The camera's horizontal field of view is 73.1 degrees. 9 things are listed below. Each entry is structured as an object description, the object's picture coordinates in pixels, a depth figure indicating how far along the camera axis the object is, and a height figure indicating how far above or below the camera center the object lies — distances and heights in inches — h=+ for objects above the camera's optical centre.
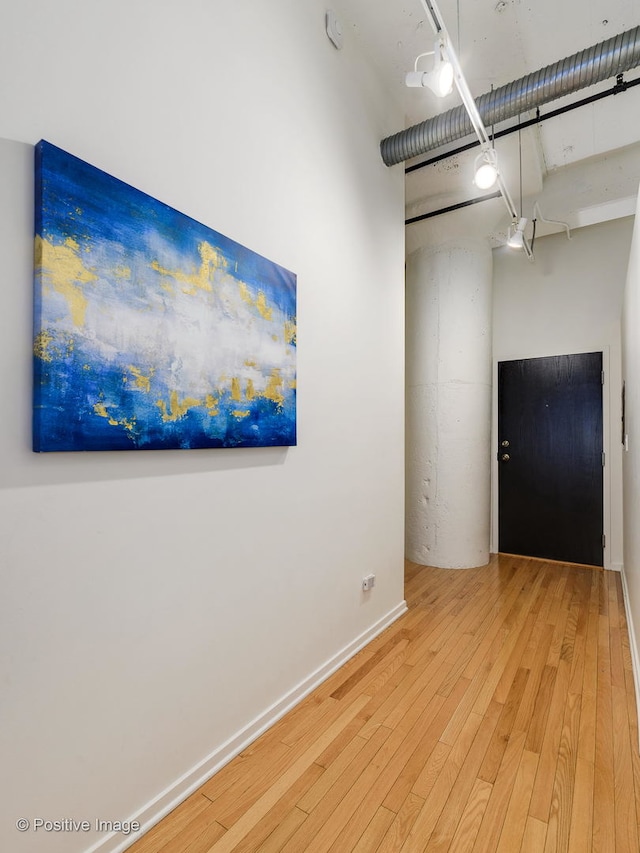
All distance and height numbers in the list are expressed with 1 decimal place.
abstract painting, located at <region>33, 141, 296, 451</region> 46.3 +13.9
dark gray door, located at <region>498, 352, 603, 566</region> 170.6 -11.3
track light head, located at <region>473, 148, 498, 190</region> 98.7 +60.0
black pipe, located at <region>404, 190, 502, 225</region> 146.8 +79.1
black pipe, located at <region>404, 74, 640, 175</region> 98.8 +82.5
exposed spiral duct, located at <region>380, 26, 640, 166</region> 86.8 +74.9
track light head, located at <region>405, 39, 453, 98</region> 68.4 +58.0
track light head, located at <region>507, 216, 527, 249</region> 134.2 +62.5
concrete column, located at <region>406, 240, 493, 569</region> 166.6 +11.6
